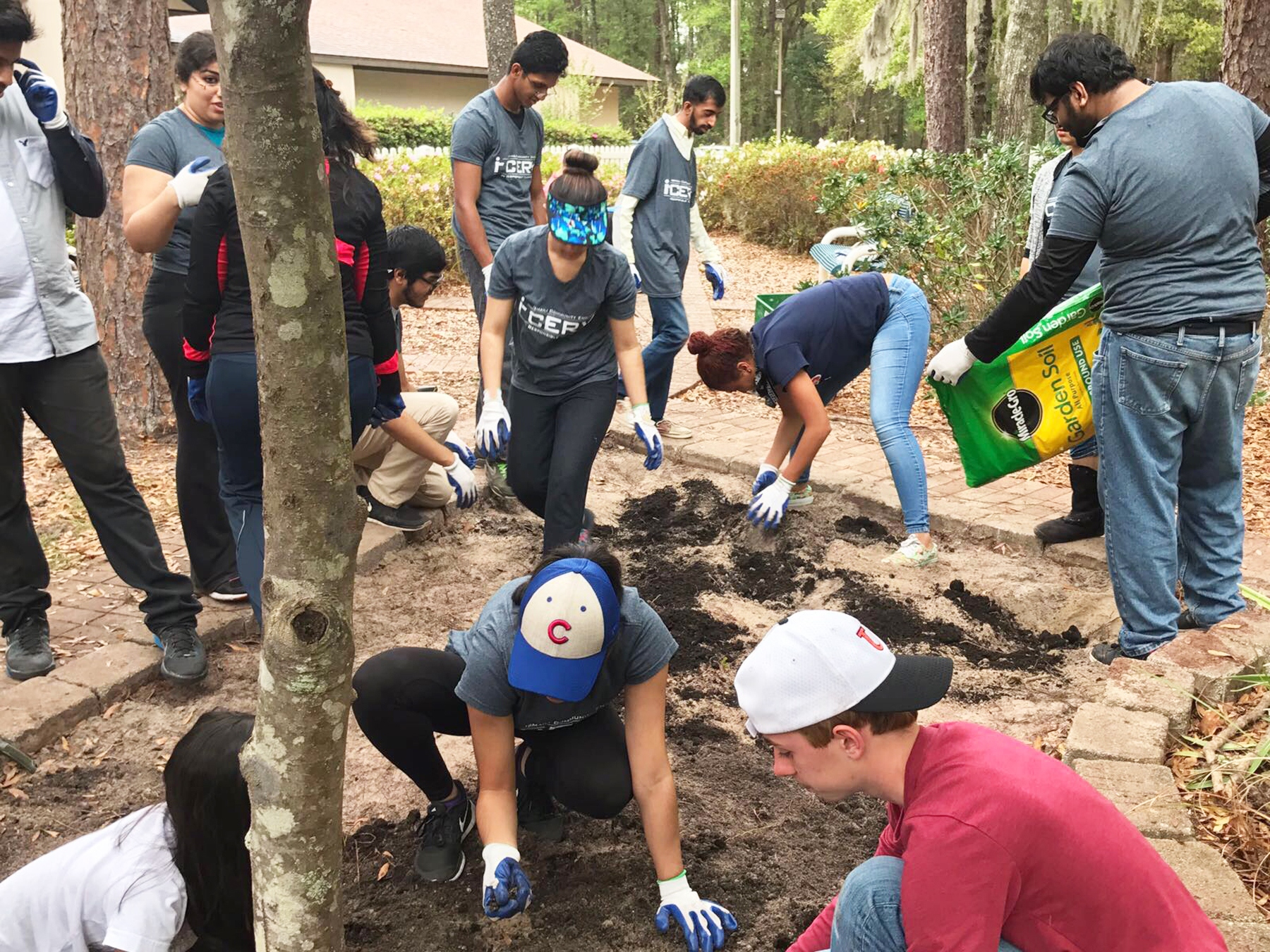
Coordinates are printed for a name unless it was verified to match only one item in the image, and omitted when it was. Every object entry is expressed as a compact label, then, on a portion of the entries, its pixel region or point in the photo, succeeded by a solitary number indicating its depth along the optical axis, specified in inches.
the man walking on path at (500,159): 192.4
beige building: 1031.6
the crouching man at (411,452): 169.6
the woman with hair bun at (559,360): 159.0
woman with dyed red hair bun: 170.9
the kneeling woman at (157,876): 77.5
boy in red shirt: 61.7
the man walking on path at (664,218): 231.9
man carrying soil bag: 125.1
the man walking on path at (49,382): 128.4
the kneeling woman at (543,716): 91.6
